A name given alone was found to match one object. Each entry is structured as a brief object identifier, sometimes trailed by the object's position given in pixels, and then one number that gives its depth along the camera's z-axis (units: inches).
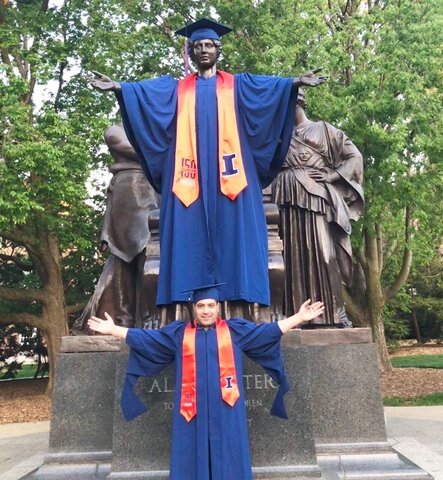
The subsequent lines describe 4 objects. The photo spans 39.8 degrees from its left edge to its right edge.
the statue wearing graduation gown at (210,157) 168.2
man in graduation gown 139.8
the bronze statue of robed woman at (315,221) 235.8
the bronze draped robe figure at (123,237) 234.2
